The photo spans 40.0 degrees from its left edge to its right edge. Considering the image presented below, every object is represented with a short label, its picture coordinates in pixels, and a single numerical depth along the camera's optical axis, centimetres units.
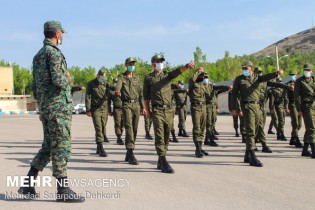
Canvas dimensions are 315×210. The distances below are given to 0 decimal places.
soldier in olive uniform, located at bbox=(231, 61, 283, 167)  841
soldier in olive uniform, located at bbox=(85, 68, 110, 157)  1011
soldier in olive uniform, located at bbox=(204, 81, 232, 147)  1220
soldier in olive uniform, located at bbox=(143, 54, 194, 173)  782
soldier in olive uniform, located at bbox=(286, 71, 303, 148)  1166
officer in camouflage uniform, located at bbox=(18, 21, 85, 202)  534
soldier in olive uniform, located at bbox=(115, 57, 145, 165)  884
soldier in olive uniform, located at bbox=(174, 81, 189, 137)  1557
